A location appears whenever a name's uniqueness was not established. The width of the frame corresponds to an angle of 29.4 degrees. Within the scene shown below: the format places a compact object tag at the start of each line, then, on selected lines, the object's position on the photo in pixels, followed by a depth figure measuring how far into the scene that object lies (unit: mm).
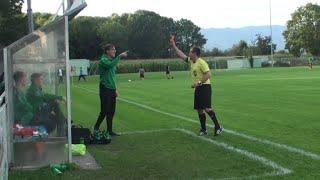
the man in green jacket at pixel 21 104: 9307
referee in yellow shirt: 12094
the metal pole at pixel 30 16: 22853
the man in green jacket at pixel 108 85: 12523
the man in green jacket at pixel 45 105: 9367
